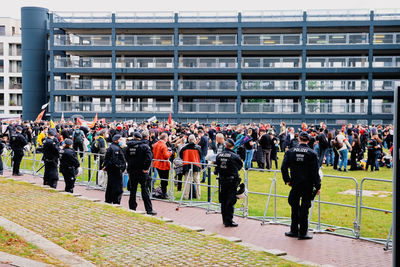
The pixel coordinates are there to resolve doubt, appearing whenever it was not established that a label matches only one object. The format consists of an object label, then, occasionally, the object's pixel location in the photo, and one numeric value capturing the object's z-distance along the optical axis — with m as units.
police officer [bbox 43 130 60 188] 13.62
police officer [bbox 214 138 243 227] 10.01
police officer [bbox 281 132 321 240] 8.93
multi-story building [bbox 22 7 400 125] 46.53
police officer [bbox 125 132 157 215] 11.26
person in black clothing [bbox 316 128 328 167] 19.53
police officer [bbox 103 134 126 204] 11.68
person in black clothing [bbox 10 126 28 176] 17.05
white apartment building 68.38
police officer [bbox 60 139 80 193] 12.84
